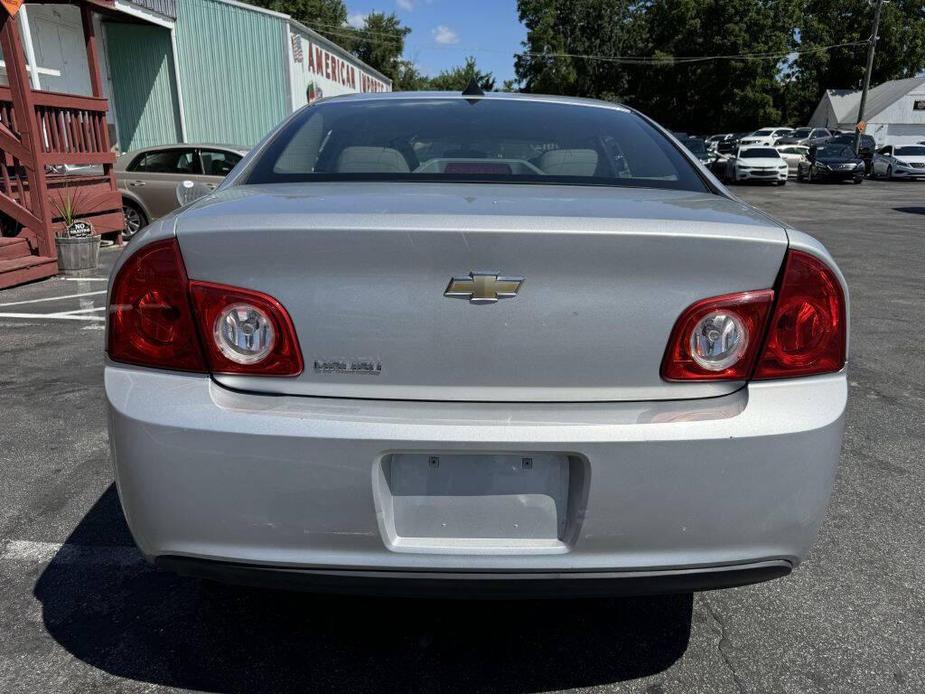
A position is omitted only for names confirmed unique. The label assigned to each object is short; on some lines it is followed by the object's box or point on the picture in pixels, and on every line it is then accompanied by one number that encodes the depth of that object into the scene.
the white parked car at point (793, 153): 38.22
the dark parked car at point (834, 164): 28.45
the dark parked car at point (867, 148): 33.22
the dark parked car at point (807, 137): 43.00
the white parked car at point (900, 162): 30.00
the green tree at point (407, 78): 73.81
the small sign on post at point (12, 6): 7.69
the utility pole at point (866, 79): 34.09
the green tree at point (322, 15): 55.73
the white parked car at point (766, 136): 40.94
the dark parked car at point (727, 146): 42.07
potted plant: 8.50
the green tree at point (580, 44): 66.12
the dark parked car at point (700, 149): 28.24
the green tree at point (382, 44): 69.25
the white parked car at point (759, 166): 28.00
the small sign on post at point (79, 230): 8.62
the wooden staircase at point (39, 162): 7.99
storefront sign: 18.69
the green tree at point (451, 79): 95.50
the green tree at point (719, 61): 55.66
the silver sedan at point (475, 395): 1.59
